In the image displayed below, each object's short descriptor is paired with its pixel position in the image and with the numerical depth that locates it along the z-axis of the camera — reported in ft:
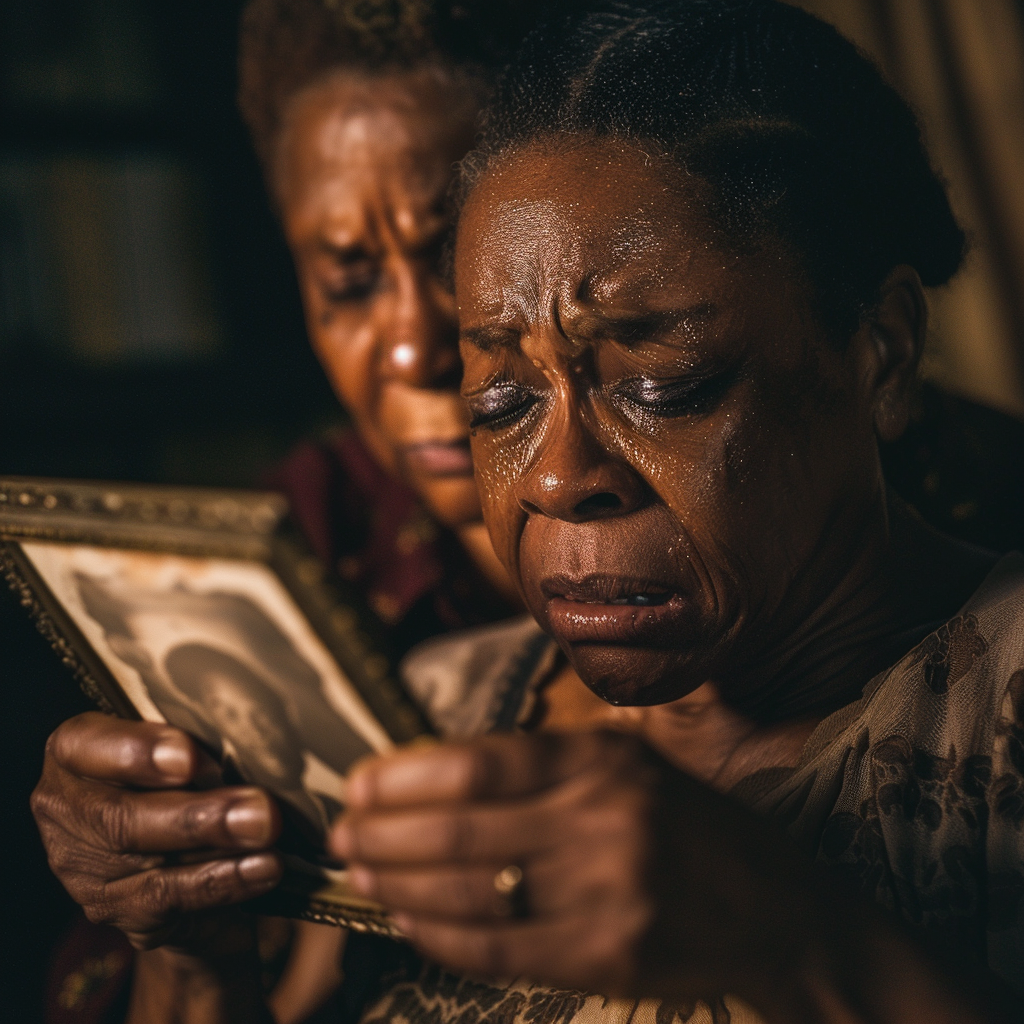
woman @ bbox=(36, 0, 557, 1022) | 4.31
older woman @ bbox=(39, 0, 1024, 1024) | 2.23
